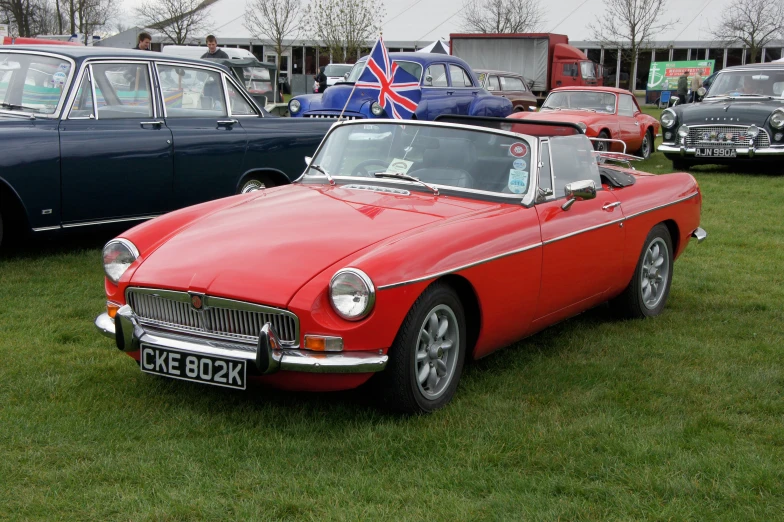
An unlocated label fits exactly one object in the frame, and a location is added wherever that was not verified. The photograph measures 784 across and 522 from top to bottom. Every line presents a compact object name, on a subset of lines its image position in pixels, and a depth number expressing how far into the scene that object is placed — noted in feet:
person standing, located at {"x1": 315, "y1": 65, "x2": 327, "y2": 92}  100.28
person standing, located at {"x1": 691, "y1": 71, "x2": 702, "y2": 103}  91.76
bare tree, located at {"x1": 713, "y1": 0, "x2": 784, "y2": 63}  120.16
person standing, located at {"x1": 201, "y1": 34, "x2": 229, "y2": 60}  51.13
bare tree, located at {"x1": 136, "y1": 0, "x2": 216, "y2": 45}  139.95
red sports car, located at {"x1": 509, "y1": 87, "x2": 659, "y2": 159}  49.55
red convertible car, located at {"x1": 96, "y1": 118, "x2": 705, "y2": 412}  12.32
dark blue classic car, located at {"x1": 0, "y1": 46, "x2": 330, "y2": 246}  22.30
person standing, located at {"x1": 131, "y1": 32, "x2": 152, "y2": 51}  44.16
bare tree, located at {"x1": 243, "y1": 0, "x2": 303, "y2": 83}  140.87
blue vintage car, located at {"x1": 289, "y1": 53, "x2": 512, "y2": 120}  44.95
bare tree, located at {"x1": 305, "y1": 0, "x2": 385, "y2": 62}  131.44
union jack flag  26.94
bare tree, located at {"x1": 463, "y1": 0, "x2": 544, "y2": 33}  136.67
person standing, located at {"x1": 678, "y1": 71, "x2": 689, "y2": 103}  90.15
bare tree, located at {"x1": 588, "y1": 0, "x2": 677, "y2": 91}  122.83
